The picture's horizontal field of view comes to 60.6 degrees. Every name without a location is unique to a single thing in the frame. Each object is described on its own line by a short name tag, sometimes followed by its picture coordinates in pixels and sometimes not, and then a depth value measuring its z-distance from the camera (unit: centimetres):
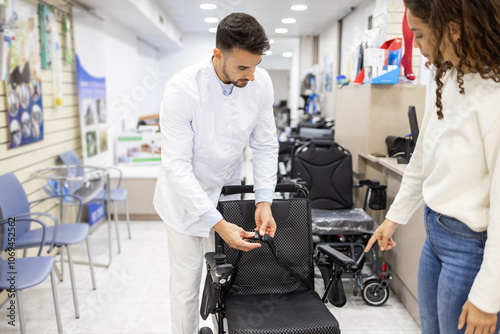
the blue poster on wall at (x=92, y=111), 449
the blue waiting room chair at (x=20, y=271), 205
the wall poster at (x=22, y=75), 309
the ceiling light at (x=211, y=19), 728
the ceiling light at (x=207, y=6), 592
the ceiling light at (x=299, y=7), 602
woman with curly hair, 98
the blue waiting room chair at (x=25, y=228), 266
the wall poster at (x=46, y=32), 368
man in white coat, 159
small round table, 338
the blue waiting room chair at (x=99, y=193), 377
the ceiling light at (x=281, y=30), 824
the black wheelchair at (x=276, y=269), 167
